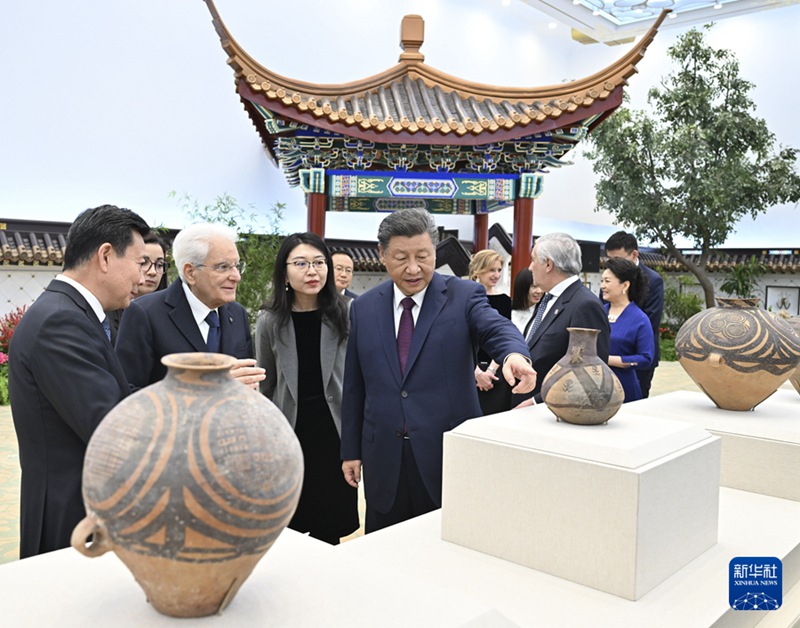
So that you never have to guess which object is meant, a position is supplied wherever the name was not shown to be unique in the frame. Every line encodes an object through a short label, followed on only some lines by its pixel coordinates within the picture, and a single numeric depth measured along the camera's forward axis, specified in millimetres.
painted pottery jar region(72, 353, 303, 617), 931
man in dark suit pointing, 2293
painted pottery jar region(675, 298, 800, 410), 2381
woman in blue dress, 3754
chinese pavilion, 6109
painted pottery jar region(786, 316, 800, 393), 2900
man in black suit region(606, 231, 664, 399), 4613
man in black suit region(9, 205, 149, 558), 1602
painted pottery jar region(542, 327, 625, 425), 1859
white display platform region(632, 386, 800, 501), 2266
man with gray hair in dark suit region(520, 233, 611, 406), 2740
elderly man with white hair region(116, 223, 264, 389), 2250
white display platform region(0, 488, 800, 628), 1093
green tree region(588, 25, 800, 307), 11586
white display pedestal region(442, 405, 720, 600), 1600
